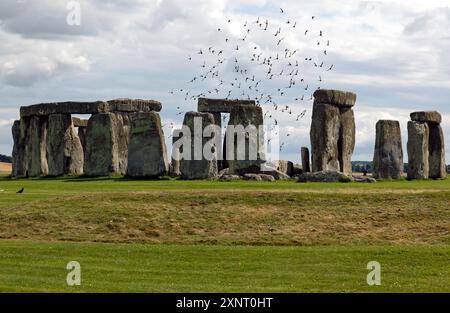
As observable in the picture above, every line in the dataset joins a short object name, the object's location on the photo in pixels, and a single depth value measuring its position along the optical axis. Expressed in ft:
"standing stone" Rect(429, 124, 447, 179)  184.14
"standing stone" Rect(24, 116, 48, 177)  193.57
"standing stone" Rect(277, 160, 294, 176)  182.12
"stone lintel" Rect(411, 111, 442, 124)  182.19
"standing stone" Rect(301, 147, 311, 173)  185.16
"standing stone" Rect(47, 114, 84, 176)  188.85
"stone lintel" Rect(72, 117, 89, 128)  214.07
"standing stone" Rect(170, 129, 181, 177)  171.12
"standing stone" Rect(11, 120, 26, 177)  202.69
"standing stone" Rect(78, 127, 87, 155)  213.09
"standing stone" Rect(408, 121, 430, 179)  177.53
